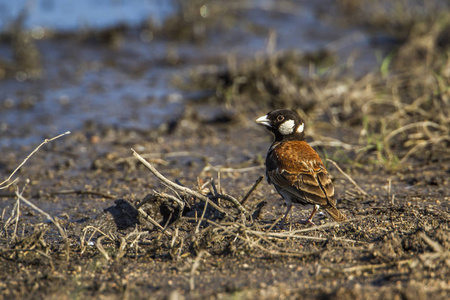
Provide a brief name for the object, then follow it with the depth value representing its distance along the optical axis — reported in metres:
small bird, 9.03
